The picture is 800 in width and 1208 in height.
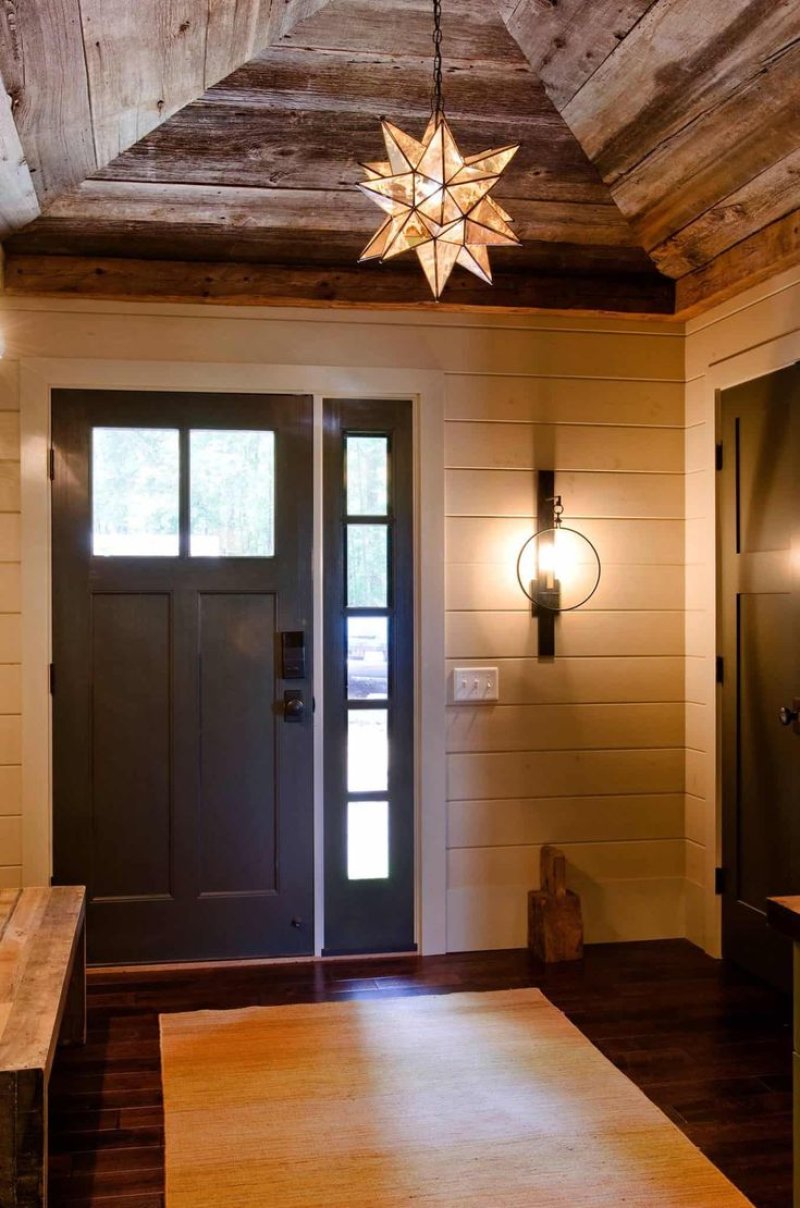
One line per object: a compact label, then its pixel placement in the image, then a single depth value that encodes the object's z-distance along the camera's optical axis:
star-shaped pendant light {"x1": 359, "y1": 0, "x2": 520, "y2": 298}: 2.16
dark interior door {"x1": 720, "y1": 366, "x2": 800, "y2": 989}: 3.38
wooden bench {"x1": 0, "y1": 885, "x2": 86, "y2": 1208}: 1.86
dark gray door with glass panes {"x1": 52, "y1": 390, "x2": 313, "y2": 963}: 3.69
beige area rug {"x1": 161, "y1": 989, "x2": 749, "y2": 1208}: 2.32
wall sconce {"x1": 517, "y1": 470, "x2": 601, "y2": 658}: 3.94
